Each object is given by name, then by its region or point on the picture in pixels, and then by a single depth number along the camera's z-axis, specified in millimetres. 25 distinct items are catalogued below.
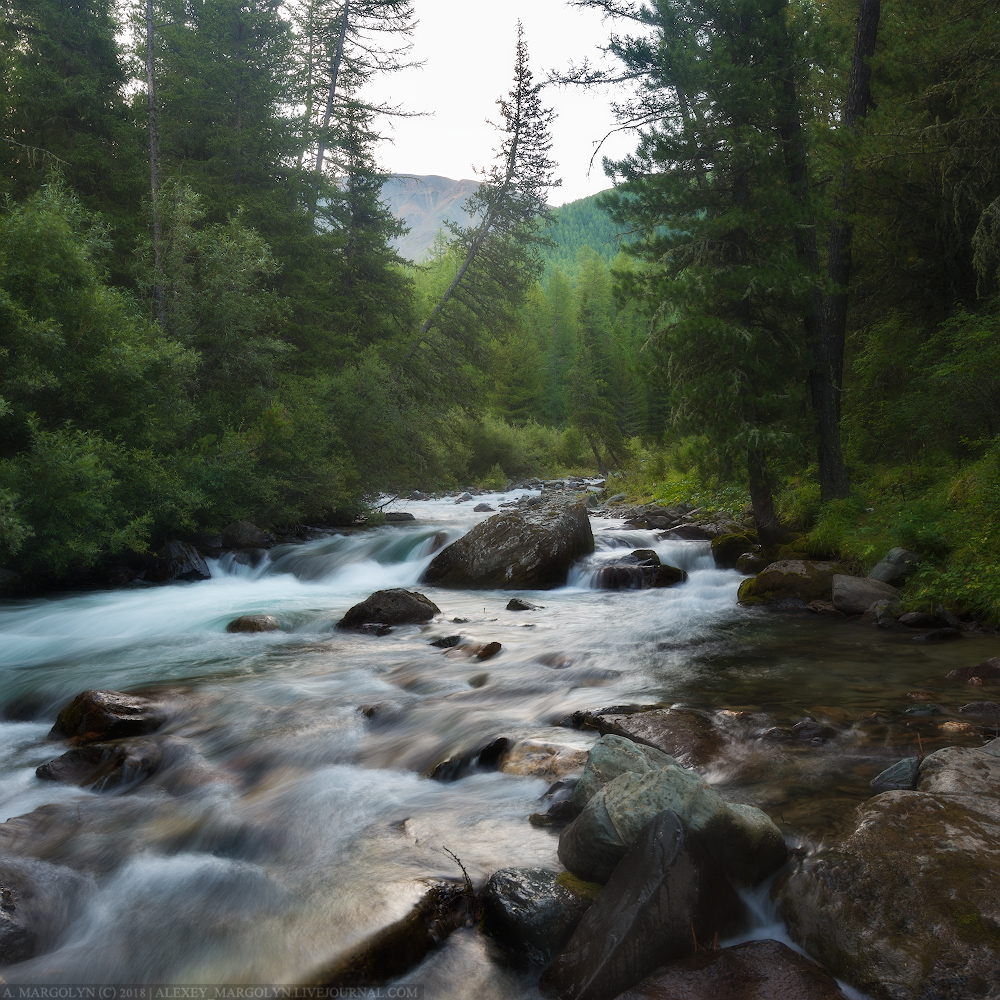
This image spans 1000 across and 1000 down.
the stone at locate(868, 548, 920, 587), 10039
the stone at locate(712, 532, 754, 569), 14084
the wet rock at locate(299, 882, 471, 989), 3311
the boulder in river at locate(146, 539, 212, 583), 14680
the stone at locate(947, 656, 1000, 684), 6777
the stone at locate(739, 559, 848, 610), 11031
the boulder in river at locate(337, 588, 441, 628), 11078
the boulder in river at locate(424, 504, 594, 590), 14367
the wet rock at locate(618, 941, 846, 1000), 3020
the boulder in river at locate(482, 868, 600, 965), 3414
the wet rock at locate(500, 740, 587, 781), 5332
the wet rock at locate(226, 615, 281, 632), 11055
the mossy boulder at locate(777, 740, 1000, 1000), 2973
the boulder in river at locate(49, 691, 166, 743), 6337
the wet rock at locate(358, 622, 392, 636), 10642
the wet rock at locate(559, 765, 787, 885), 3660
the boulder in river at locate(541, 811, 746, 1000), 3094
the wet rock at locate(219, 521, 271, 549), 16859
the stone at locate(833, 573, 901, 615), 9875
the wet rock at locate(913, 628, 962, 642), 8585
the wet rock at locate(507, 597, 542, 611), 11953
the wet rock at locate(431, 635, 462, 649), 9547
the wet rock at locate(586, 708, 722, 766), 5434
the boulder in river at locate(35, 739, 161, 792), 5492
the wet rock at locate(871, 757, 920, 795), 4504
